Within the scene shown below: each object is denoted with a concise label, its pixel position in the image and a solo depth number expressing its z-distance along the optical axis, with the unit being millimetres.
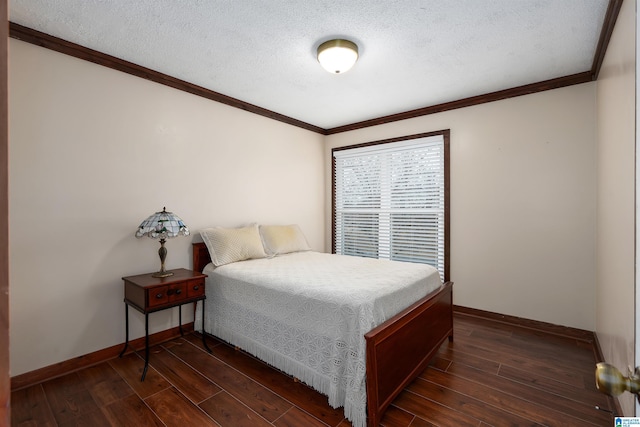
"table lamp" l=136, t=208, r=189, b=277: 2484
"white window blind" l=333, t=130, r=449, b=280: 3795
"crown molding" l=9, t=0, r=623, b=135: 2179
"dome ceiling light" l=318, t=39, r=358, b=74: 2312
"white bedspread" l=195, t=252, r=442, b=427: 1846
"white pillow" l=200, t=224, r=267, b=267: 3025
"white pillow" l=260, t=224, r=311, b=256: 3568
